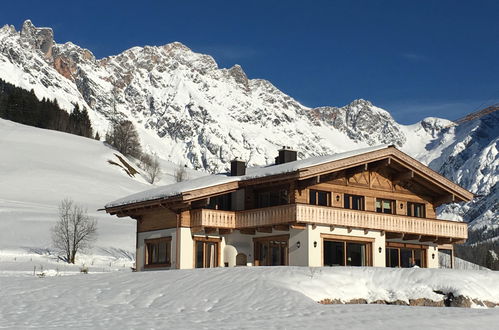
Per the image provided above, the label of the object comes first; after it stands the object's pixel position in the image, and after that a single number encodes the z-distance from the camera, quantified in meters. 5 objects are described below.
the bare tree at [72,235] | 54.88
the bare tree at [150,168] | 118.97
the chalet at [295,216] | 34.00
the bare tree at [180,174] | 131.84
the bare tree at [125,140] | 131.62
